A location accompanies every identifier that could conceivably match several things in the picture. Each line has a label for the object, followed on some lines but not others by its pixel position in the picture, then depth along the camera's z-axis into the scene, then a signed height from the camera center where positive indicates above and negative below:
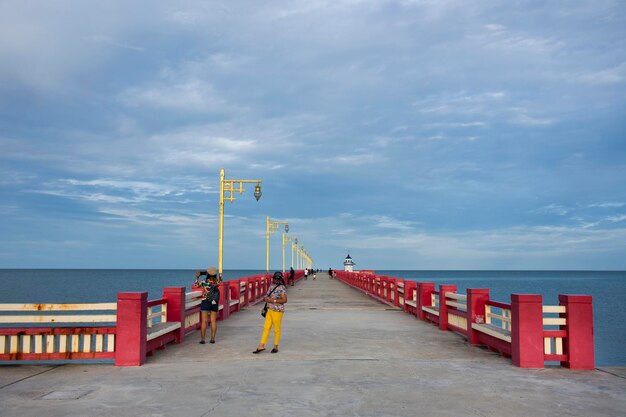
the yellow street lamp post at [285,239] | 69.84 +2.43
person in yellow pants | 11.71 -1.10
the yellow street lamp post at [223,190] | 23.08 +3.14
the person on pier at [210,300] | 13.25 -1.00
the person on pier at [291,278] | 51.74 -1.95
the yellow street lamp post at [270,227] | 48.44 +2.93
